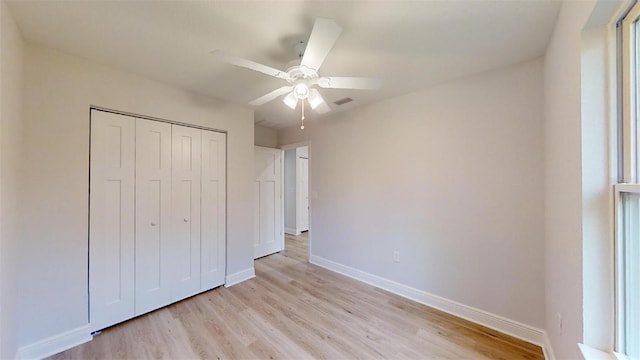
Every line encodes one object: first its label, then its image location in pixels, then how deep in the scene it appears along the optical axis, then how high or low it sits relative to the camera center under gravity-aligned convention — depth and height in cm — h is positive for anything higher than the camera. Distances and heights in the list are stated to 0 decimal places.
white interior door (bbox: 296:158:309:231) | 572 -33
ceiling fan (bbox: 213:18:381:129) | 124 +70
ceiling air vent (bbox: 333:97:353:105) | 281 +97
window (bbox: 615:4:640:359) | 94 -11
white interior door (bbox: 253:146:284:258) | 399 -39
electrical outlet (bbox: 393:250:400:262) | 271 -86
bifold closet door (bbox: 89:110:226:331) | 202 -33
